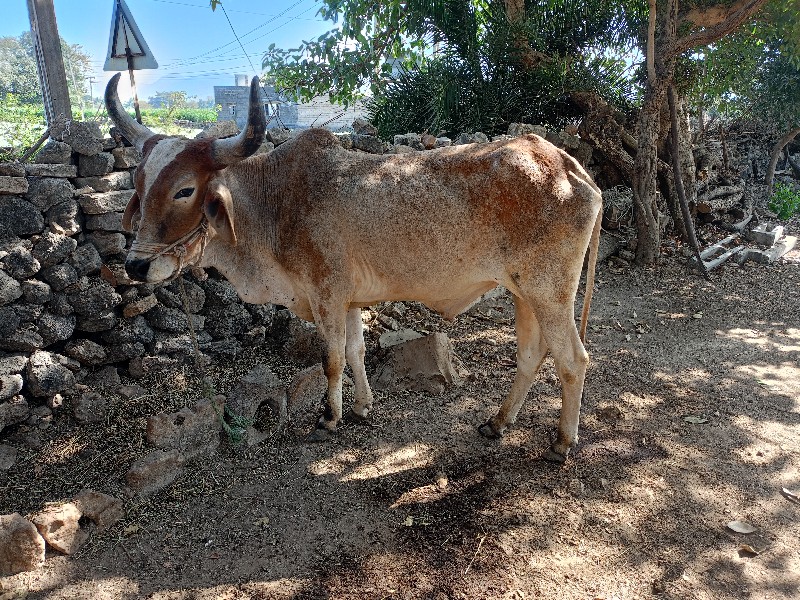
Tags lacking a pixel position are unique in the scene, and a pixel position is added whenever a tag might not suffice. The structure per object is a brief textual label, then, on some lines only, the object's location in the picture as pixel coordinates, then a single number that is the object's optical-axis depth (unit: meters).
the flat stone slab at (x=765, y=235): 7.92
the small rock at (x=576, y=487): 3.12
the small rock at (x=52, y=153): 3.77
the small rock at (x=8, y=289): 3.46
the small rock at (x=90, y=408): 3.62
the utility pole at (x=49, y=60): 4.11
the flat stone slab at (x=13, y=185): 3.51
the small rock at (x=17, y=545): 2.55
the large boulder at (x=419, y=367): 4.21
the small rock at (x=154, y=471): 3.07
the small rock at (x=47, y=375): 3.55
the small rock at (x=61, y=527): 2.65
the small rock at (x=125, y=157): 4.04
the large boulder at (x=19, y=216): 3.56
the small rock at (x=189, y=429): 3.29
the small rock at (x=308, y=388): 3.86
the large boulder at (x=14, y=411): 3.43
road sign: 4.24
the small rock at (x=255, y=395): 3.62
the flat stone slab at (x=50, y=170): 3.66
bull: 2.94
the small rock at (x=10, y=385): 3.42
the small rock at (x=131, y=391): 3.86
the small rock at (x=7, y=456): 3.28
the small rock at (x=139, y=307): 4.04
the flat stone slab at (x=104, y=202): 3.83
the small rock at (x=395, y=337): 4.49
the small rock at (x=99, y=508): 2.82
